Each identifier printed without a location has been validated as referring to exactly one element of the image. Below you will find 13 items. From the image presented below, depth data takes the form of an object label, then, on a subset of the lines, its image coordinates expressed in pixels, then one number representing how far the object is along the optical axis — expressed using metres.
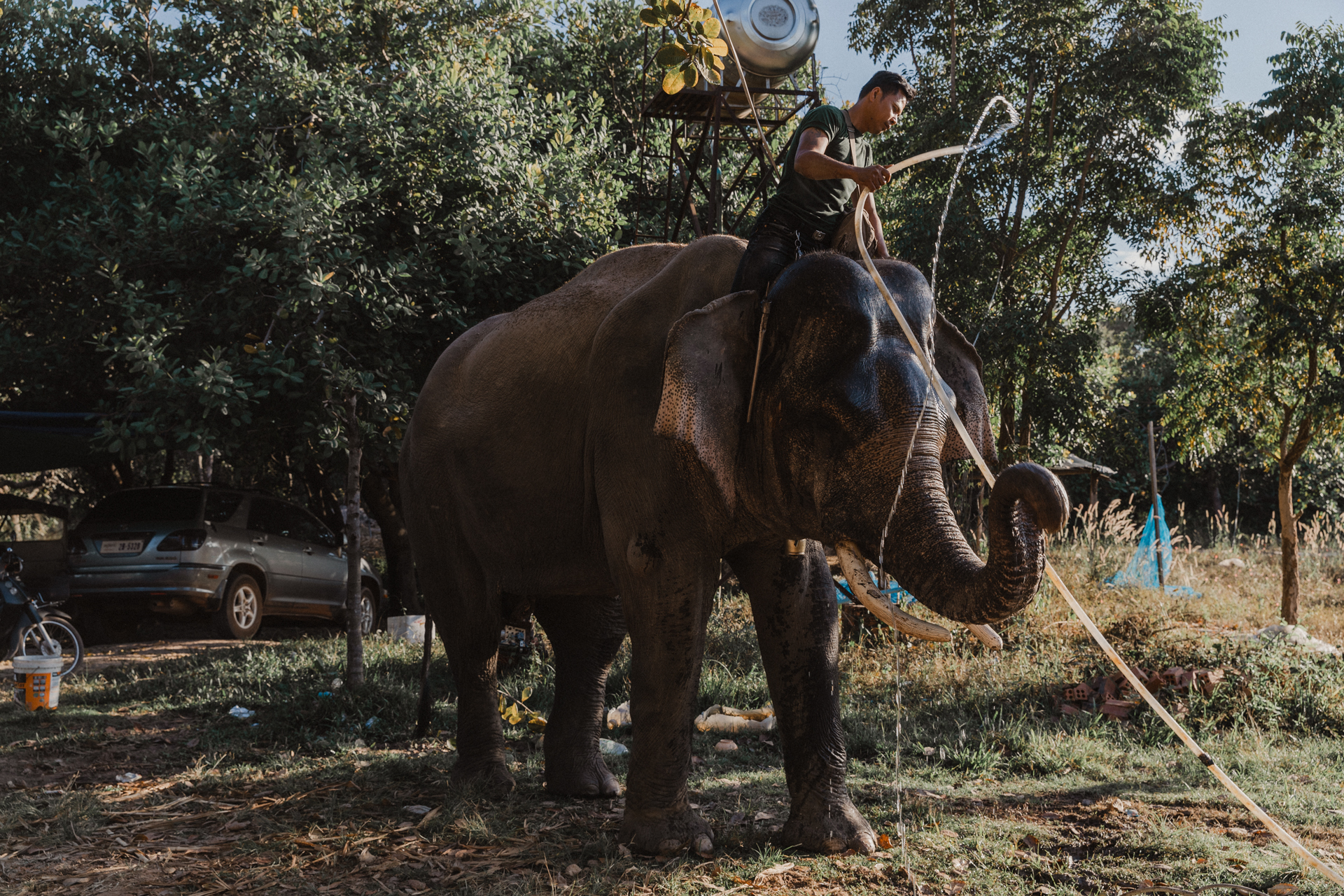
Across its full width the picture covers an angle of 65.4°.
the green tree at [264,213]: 9.45
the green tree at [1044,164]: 11.17
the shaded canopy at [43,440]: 10.70
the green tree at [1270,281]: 9.54
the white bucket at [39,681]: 7.53
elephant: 3.40
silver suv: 11.17
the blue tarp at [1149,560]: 10.96
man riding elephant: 4.05
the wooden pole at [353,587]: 7.60
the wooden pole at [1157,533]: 10.90
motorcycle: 9.23
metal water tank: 9.01
